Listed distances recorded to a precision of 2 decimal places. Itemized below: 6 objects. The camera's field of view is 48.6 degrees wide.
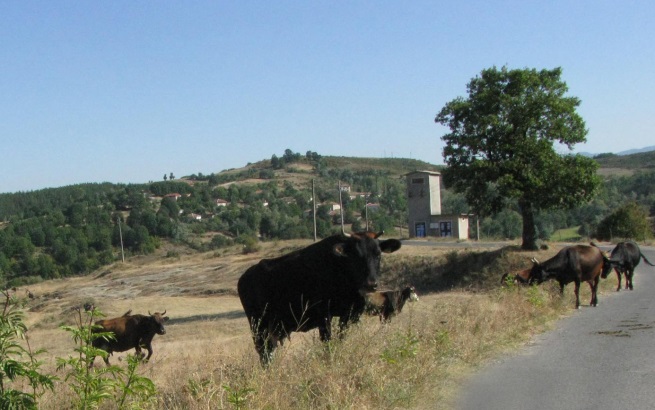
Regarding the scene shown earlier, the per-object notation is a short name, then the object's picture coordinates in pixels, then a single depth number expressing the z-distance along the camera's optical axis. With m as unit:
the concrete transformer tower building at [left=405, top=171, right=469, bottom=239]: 60.62
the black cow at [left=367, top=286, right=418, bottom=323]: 16.46
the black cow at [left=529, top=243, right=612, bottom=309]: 19.31
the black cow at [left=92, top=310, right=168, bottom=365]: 21.30
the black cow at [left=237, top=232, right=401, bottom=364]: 9.30
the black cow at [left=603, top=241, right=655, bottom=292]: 23.73
